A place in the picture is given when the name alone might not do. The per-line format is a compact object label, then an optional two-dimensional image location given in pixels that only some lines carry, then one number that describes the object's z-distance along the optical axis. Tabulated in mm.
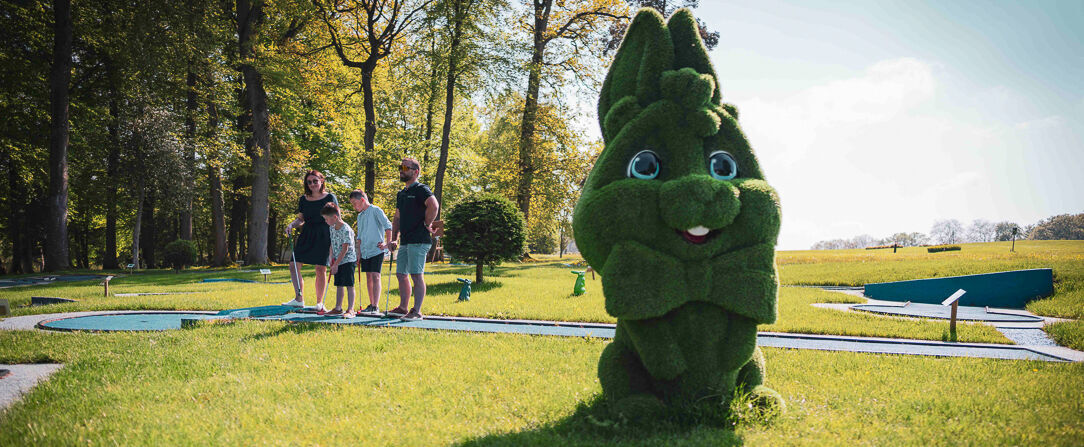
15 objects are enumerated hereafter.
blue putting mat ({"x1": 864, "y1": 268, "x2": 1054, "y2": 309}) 11102
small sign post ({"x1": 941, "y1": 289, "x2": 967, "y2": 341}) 6964
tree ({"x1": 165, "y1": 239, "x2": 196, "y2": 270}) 21688
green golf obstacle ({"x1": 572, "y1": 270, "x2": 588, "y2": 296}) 11770
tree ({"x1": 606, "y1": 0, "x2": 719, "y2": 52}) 23562
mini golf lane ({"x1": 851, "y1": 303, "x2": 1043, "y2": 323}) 9102
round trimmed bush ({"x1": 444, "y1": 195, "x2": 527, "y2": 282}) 13297
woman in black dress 8062
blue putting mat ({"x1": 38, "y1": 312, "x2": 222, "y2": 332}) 7359
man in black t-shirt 7453
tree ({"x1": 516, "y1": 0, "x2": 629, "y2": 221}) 26672
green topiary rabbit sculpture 3357
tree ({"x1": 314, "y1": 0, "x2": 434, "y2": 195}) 21281
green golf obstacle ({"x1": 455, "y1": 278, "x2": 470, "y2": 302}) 10186
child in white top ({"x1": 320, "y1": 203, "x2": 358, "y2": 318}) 7844
